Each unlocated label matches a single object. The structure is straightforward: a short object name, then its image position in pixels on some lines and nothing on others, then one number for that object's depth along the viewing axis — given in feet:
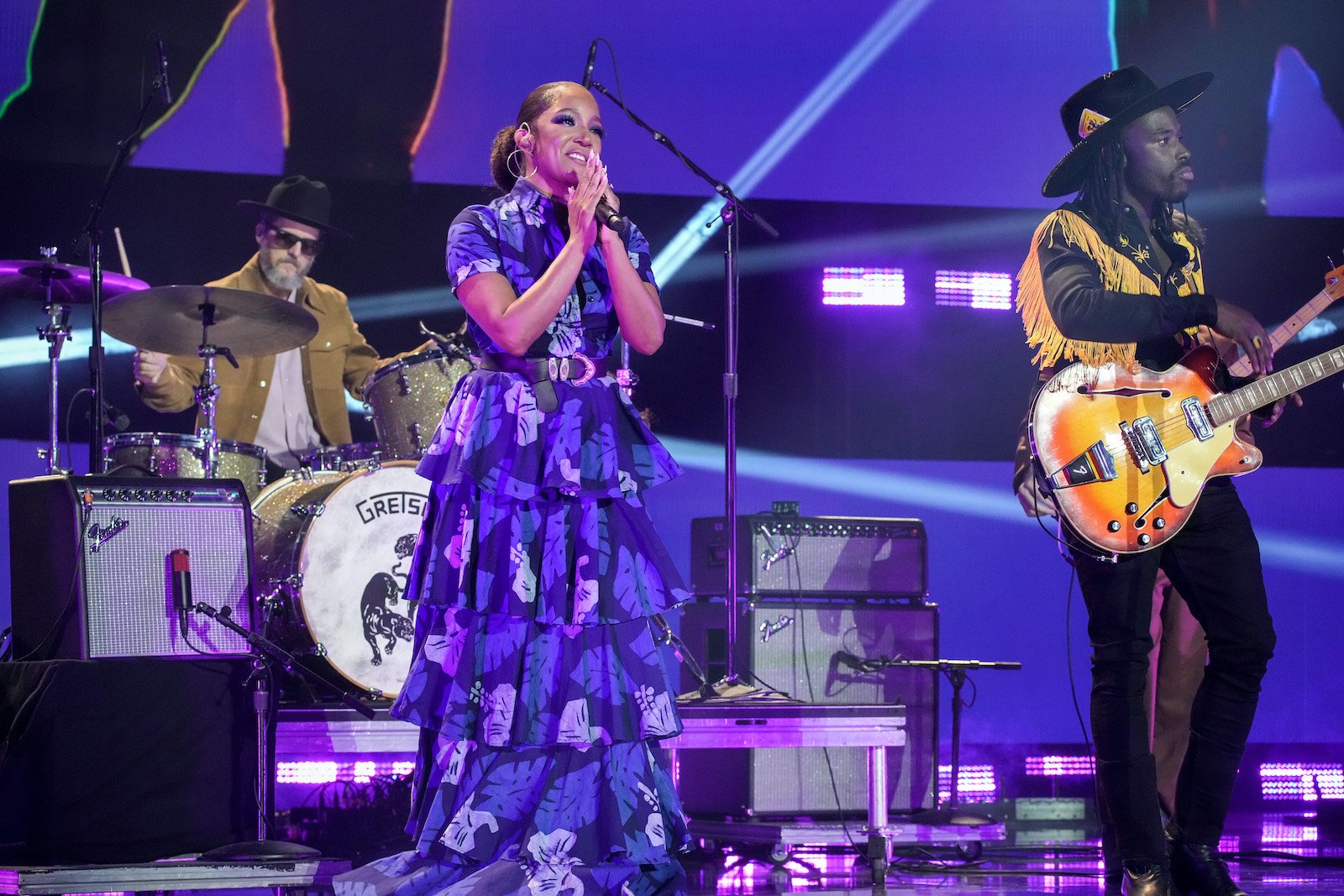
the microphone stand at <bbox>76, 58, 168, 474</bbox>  27.86
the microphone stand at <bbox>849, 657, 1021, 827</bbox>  31.86
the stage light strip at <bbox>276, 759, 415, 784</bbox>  36.01
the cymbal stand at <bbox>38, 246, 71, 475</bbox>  31.32
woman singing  17.37
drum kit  29.58
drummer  37.76
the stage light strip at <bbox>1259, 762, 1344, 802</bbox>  41.65
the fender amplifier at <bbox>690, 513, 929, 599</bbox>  32.91
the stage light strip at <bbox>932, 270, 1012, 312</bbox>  42.96
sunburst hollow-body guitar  21.50
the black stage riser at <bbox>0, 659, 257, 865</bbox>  21.40
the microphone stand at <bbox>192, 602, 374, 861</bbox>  22.85
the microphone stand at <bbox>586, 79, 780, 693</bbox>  30.84
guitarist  21.65
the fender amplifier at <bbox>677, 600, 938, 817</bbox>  31.81
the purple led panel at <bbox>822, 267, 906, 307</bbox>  42.32
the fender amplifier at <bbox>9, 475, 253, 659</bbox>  22.49
